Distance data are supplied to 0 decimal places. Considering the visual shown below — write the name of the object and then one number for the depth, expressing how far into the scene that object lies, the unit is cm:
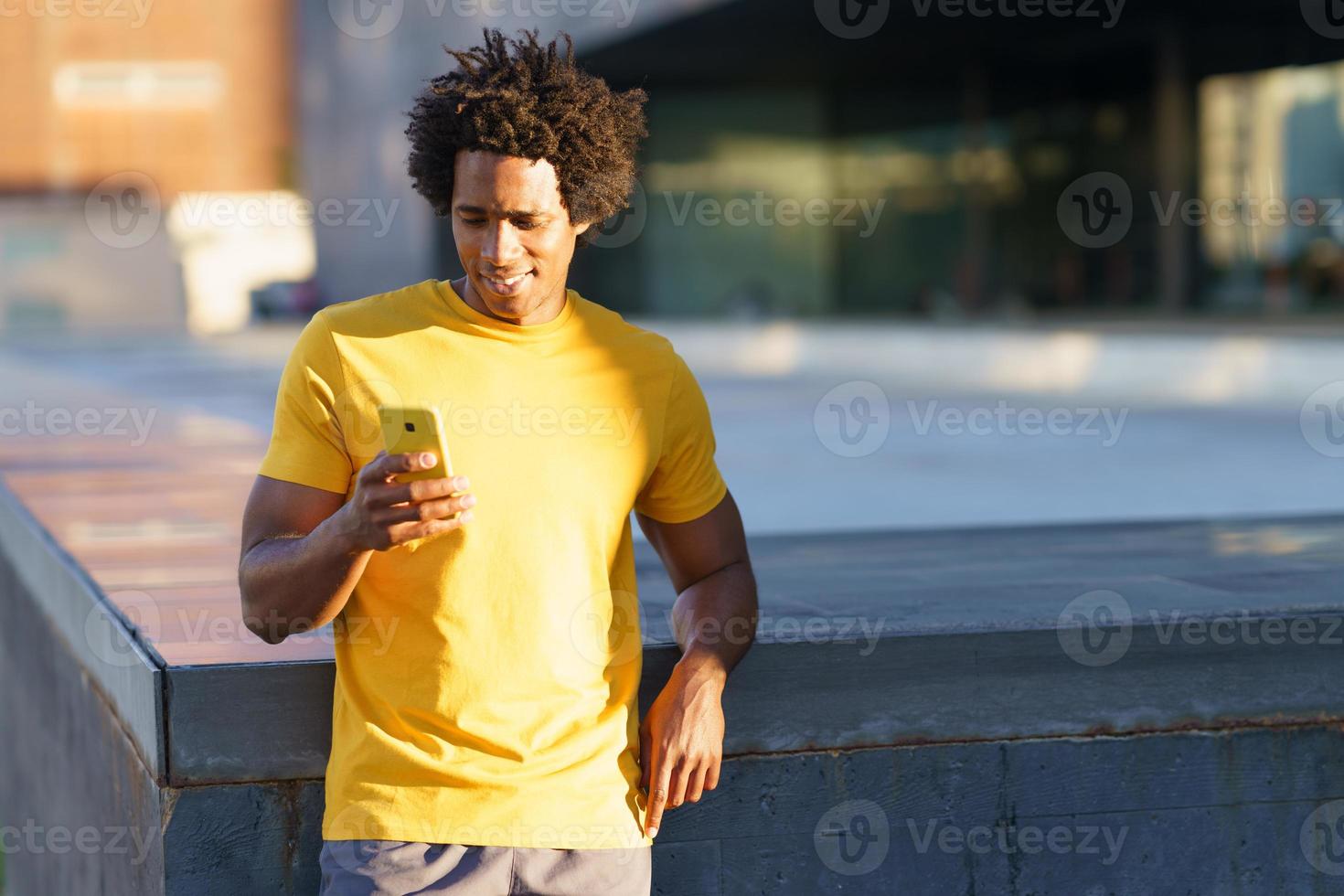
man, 524
